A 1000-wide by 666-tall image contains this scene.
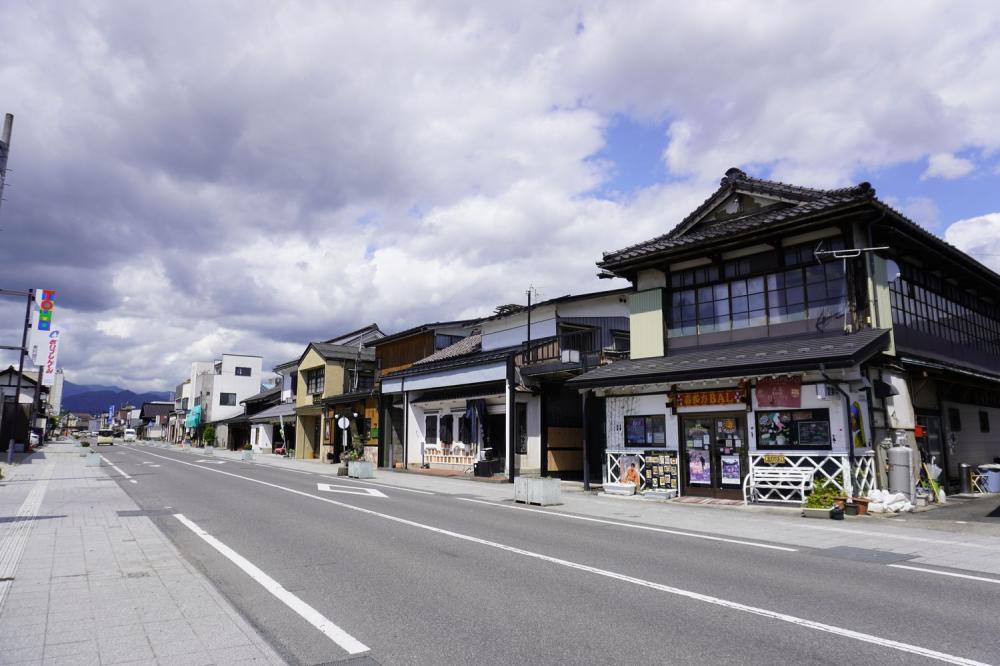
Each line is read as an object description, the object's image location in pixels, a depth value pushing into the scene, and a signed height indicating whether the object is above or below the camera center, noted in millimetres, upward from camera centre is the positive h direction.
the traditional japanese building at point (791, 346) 15172 +2274
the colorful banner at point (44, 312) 25702 +4658
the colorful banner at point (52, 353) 43062 +4996
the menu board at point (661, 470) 18234 -1295
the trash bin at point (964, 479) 18531 -1529
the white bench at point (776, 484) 15289 -1431
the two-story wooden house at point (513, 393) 24328 +1449
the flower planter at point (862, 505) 13844 -1715
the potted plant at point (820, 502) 13859 -1661
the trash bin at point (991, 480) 18891 -1581
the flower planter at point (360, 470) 26152 -1838
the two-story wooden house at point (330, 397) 39147 +1916
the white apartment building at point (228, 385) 78000 +5069
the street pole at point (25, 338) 25547 +3649
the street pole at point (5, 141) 12041 +5505
